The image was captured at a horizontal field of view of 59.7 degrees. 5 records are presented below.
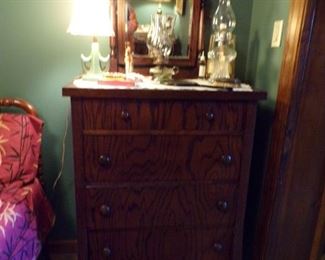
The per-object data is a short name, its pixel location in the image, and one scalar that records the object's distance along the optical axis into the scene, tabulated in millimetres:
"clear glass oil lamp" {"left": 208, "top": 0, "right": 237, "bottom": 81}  1398
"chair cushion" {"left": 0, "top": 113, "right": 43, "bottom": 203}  1336
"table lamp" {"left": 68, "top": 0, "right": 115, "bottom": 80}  1276
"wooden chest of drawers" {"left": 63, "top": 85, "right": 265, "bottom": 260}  1133
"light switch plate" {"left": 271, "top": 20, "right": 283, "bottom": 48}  1341
